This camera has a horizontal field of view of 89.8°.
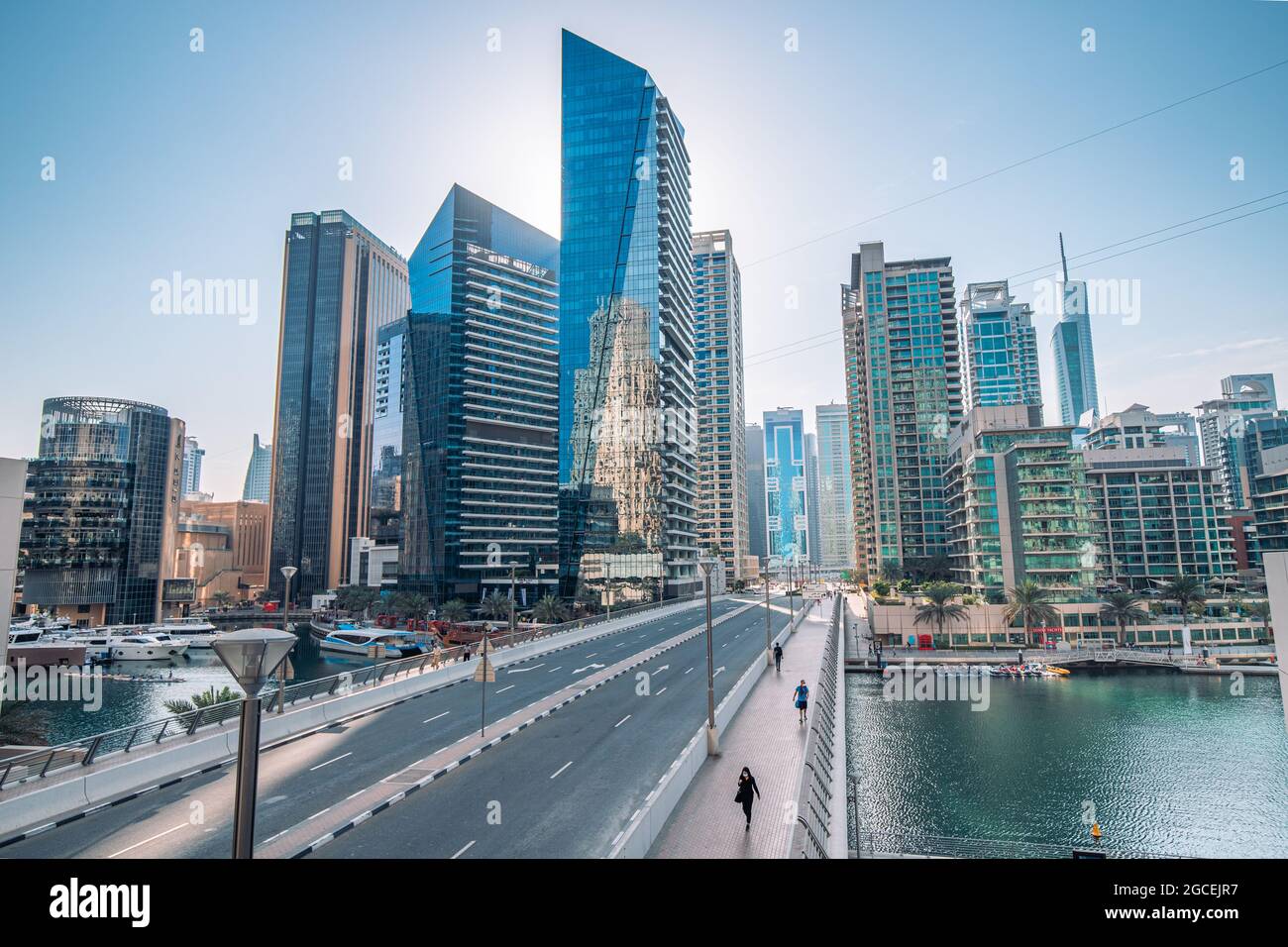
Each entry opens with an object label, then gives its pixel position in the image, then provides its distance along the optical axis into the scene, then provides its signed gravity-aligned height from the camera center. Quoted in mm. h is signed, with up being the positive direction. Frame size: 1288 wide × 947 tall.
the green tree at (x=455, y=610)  89125 -8899
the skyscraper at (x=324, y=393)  162250 +41103
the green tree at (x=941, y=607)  71875 -7386
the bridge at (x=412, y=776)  13695 -6264
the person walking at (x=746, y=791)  14320 -5506
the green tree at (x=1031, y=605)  69312 -7048
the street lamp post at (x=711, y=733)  19938 -5850
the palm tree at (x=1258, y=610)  68500 -7878
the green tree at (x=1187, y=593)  68125 -5889
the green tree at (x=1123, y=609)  69438 -7633
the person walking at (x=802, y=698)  23800 -5749
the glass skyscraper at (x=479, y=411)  115875 +25793
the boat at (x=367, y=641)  75500 -10983
